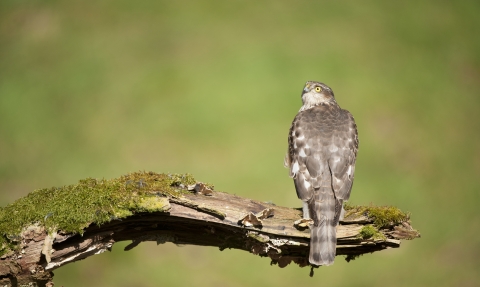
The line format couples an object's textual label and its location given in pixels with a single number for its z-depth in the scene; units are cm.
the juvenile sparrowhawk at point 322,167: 896
